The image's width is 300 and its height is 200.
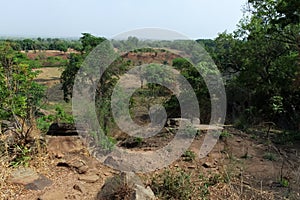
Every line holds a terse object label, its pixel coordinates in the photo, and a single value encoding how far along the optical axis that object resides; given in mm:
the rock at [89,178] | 3880
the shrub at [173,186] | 3463
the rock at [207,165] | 4562
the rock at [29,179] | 3617
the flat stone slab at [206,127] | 6097
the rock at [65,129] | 5273
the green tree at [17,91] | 4363
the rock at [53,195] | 3370
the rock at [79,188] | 3569
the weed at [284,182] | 4082
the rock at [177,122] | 6078
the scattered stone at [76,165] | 4164
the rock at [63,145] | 4669
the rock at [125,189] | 3207
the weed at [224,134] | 6004
